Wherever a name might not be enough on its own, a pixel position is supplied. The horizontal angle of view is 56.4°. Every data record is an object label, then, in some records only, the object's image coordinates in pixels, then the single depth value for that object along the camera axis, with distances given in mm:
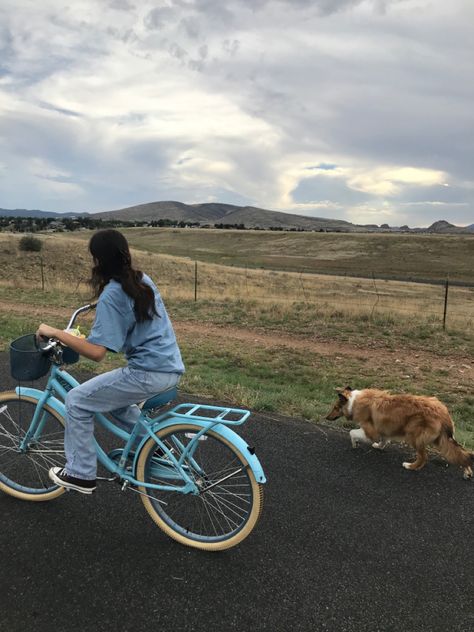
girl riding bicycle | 2865
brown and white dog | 4230
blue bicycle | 3090
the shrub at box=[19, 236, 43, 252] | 37500
